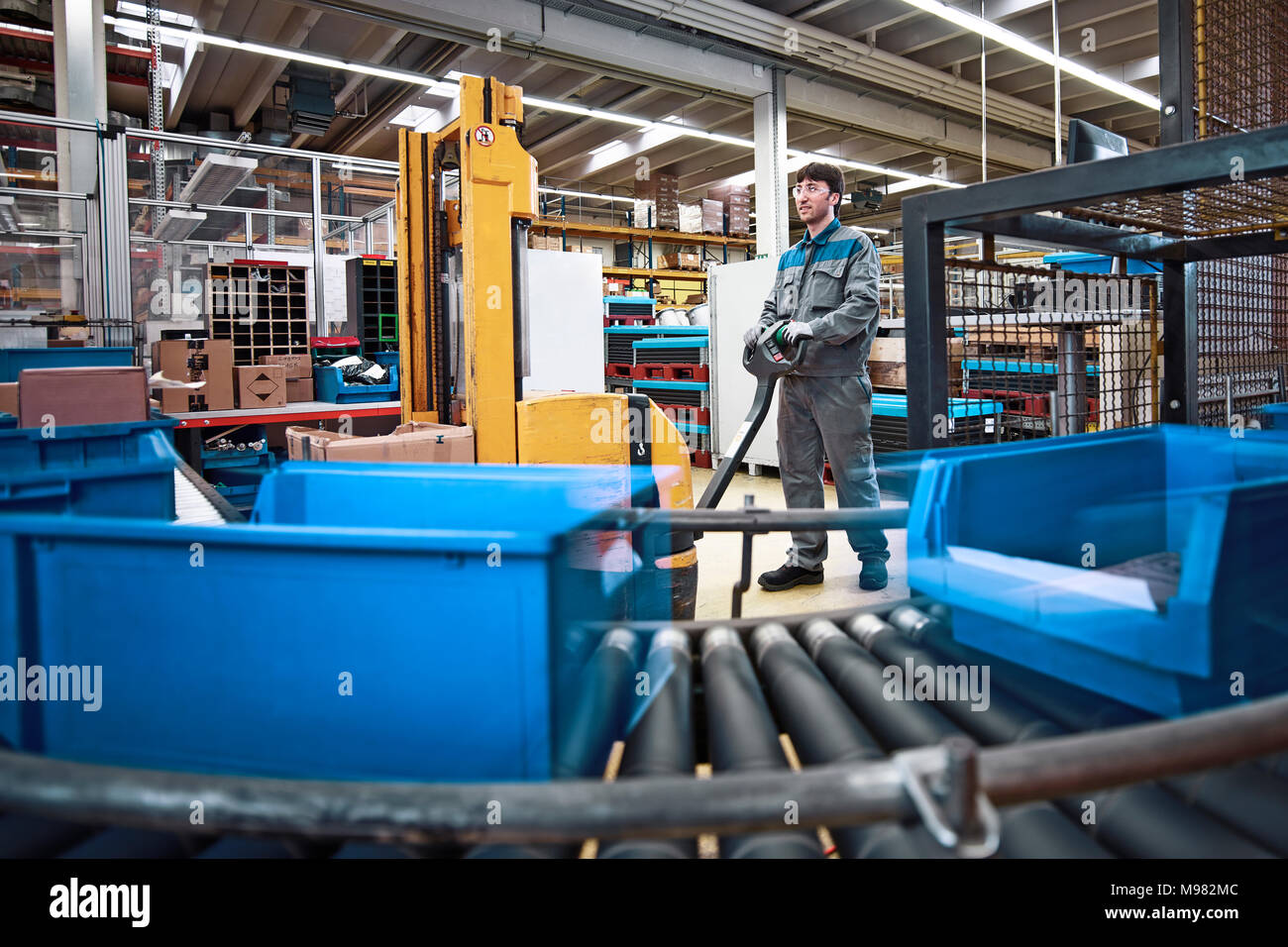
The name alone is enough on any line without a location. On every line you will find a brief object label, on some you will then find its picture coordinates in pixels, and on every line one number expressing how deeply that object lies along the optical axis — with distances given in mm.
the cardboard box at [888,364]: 6160
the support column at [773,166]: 9172
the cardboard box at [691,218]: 12102
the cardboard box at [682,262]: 12633
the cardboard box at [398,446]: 3178
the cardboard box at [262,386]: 4969
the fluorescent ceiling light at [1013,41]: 7207
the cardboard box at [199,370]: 4789
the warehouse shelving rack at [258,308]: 5441
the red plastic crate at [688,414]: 7715
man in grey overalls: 3602
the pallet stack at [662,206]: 11688
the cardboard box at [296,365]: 5543
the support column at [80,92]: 5875
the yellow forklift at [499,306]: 3578
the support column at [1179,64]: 1416
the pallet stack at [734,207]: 12594
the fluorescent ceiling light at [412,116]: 11695
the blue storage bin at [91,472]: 2078
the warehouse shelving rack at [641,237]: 11328
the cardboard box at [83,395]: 3320
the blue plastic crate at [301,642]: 869
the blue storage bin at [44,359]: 5055
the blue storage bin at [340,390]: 5531
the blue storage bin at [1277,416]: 1797
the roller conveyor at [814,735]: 886
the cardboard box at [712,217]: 12241
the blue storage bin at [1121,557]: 894
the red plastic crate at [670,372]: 7707
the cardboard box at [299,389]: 5613
